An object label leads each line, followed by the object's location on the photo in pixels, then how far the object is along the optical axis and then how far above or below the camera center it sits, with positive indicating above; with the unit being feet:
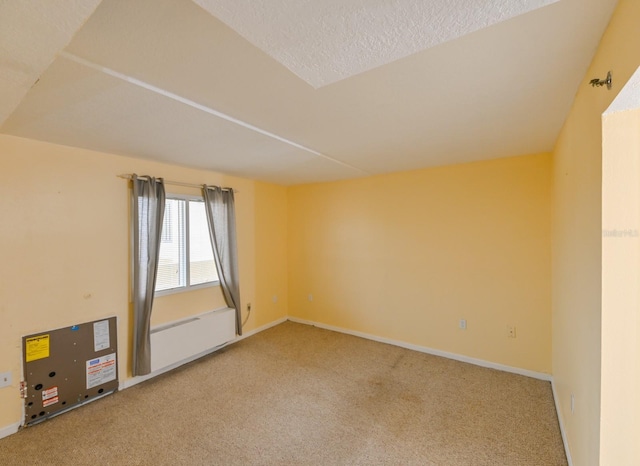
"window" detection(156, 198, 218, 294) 10.54 -0.69
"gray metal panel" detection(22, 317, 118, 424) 7.35 -3.78
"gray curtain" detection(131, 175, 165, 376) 9.14 -0.72
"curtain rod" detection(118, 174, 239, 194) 9.13 +1.82
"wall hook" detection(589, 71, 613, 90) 3.49 +1.90
